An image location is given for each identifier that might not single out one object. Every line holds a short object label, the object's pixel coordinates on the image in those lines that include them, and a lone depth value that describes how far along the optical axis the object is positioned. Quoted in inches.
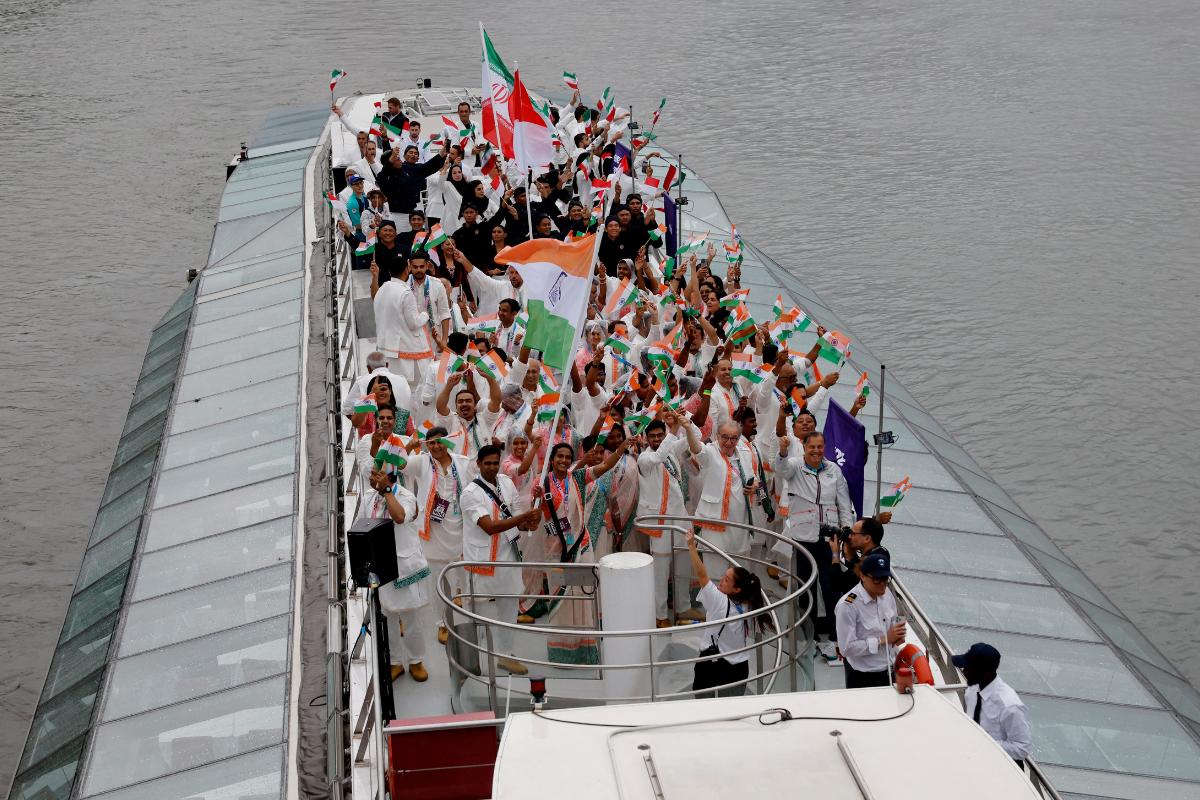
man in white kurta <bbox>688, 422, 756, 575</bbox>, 467.5
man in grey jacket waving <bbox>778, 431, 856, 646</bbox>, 455.2
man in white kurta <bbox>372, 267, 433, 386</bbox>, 611.8
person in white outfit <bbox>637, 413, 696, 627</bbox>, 459.2
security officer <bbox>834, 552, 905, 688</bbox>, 385.7
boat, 276.4
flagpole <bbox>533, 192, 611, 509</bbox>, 433.1
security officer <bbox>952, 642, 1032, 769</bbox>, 357.1
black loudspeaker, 379.6
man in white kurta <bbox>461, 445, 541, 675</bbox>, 434.3
